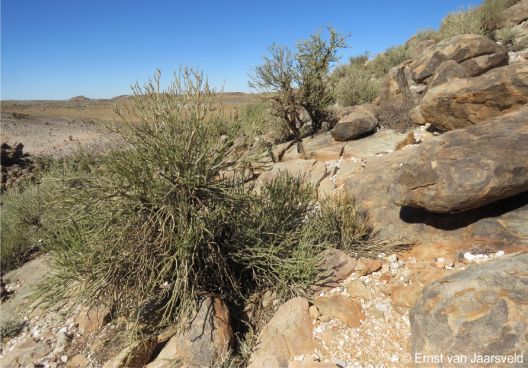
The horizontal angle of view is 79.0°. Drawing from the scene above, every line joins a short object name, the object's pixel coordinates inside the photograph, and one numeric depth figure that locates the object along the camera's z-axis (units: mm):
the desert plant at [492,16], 12891
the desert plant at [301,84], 8523
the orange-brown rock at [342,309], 2952
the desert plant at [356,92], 10820
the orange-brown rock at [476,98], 4625
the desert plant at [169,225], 3125
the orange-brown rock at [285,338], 2783
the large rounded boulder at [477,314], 2040
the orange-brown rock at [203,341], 2906
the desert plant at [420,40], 15219
